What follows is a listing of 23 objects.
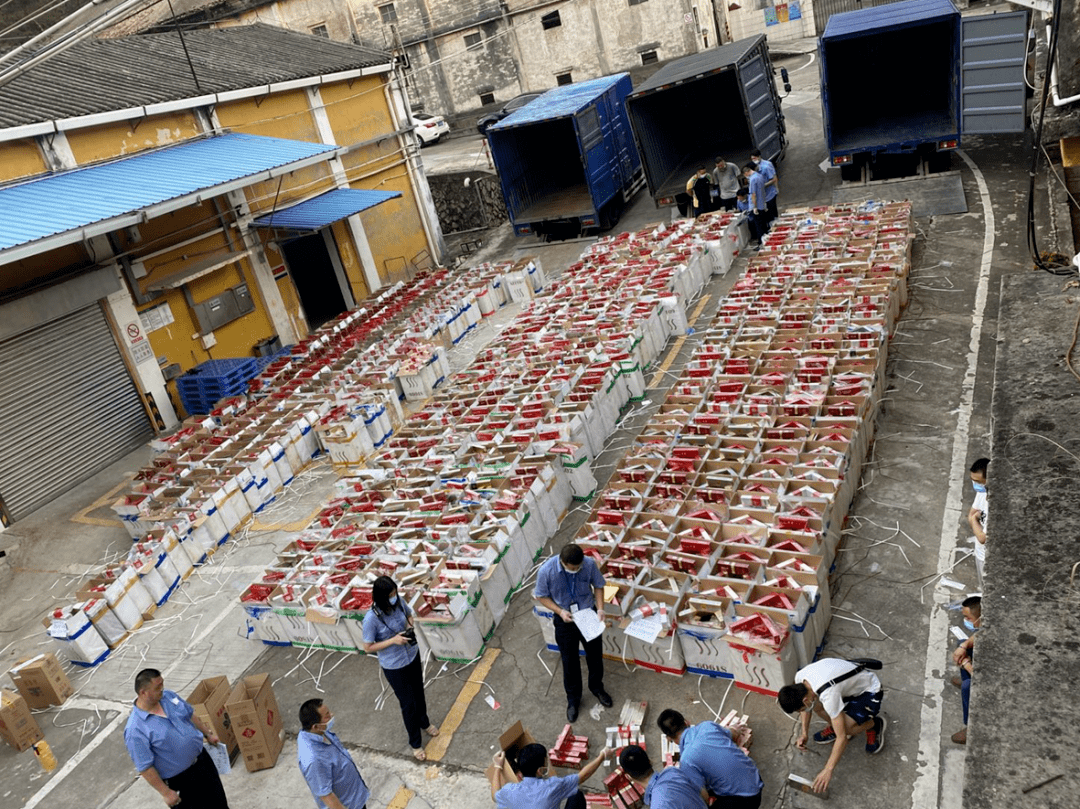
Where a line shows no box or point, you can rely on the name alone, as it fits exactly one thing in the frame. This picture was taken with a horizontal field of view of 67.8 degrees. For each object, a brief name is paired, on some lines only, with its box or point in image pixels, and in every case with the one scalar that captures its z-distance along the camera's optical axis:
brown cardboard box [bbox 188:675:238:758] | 6.91
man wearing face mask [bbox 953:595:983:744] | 5.32
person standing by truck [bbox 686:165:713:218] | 17.30
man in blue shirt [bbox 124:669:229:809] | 5.58
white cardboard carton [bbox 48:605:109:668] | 8.71
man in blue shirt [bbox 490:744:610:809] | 4.76
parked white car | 34.97
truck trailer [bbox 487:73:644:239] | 19.73
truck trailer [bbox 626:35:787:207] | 18.42
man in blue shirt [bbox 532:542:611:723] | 6.34
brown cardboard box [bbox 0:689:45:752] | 7.82
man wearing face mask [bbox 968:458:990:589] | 6.22
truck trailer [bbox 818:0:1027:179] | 15.75
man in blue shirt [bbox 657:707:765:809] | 4.88
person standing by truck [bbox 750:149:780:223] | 15.30
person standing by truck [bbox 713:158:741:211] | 16.78
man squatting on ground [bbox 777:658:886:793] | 5.21
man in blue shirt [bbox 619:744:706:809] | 4.54
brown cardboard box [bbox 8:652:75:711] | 8.25
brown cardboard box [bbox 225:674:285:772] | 6.72
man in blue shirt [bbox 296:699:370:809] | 5.15
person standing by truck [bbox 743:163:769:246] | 15.05
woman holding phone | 6.21
